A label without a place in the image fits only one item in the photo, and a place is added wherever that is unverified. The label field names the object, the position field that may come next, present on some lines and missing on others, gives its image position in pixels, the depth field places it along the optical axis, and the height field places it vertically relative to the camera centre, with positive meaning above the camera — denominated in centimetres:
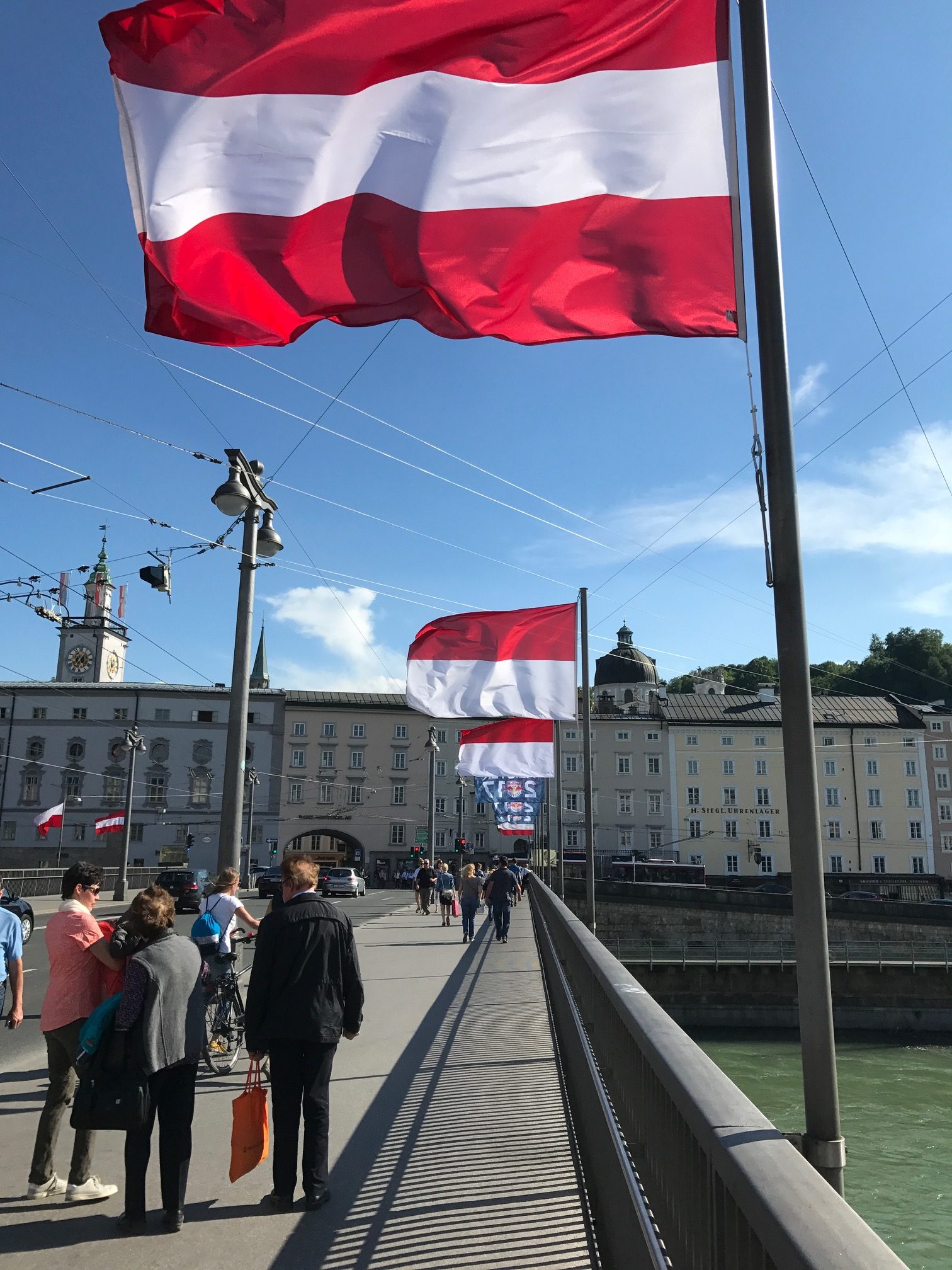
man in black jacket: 555 -88
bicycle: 928 -147
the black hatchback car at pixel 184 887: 3916 -121
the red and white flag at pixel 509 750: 2558 +266
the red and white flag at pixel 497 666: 1825 +337
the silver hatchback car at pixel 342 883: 4834 -122
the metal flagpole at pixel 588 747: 1964 +233
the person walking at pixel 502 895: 2216 -78
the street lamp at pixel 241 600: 1163 +306
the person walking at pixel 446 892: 2864 -94
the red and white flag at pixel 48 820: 4031 +138
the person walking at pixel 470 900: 2231 -89
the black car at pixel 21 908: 2192 -117
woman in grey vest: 518 -92
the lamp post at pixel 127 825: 4300 +128
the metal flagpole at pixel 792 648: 371 +82
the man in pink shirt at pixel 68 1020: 564 -89
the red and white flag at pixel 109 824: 5019 +150
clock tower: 9788 +1920
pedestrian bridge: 260 -184
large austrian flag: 552 +380
